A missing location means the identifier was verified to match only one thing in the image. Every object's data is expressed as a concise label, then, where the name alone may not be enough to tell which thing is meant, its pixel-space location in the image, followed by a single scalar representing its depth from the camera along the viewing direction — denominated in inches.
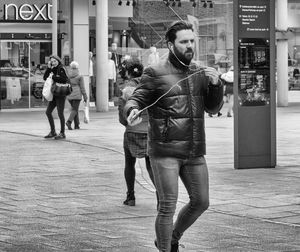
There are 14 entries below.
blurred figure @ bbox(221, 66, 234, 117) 1075.9
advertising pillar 523.8
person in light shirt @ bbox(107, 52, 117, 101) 1278.3
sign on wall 1232.2
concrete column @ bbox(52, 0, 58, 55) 1078.7
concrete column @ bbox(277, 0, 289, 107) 1262.3
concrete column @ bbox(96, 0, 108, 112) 1209.4
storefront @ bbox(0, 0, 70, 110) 1236.5
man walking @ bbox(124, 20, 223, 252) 253.6
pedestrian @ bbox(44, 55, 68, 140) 749.9
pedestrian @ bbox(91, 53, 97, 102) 1283.2
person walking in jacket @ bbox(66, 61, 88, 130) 856.4
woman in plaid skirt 368.5
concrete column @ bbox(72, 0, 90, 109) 1243.2
